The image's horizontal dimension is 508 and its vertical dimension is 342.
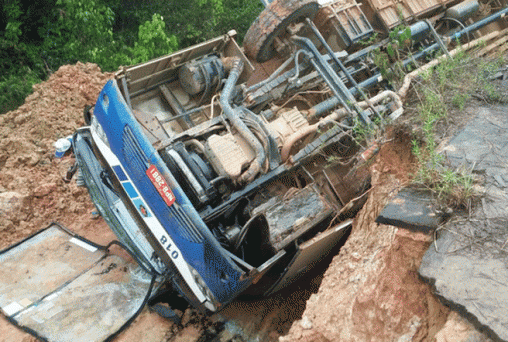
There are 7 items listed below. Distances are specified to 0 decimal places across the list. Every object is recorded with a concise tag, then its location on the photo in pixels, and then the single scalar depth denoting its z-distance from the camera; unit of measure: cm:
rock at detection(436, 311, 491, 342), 218
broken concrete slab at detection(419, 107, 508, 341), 225
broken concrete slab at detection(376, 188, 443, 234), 280
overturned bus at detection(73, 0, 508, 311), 403
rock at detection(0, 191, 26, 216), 612
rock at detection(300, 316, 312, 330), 295
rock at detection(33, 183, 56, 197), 645
